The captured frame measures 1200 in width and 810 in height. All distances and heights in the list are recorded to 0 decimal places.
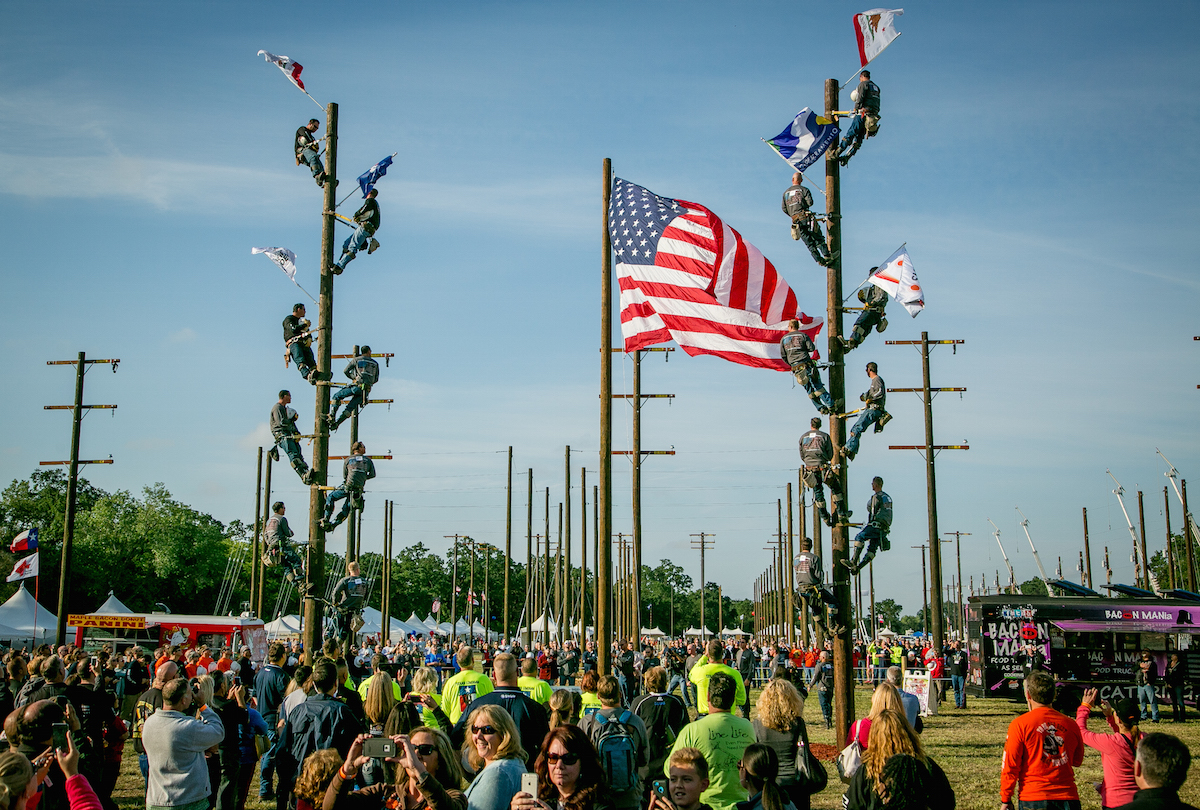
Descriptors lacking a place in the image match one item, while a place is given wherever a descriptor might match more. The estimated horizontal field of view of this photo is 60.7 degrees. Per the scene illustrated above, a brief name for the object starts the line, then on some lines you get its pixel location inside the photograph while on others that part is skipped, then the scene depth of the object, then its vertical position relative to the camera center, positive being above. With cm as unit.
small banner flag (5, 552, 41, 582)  2788 -5
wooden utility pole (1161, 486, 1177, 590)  5006 +101
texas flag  2816 +69
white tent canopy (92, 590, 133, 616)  3994 -159
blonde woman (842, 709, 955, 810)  477 -101
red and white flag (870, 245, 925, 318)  1260 +347
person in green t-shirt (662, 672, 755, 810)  650 -113
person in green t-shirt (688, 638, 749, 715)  1029 -103
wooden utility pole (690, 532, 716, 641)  8181 +182
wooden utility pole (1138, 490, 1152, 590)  5104 +243
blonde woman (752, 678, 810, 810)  728 -112
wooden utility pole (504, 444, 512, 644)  4453 +165
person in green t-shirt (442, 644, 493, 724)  940 -111
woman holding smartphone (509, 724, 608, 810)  501 -100
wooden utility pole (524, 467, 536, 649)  4887 +74
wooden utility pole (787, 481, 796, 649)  5397 -290
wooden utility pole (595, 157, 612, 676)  1752 +245
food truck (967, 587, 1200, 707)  2570 -184
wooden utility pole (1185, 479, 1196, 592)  4266 +112
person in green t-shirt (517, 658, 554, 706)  936 -108
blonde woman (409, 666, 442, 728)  983 -110
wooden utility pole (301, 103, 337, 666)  1512 +107
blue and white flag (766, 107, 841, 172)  1314 +543
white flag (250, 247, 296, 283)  1588 +474
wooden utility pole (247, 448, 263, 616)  4512 +288
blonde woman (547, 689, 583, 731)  795 -107
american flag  1486 +420
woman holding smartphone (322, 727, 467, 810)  514 -108
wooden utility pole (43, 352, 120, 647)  2691 +261
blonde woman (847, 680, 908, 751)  621 -86
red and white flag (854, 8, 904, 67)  1341 +695
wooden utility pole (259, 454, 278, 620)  4472 +276
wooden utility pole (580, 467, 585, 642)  4298 +167
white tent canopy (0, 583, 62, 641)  3525 -179
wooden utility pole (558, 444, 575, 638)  4522 +207
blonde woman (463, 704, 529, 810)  521 -101
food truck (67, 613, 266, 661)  3731 -248
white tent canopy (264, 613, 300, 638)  4797 -280
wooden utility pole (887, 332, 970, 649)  3117 +298
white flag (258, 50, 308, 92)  1644 +796
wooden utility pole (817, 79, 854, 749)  1225 +96
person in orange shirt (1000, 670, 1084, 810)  730 -132
